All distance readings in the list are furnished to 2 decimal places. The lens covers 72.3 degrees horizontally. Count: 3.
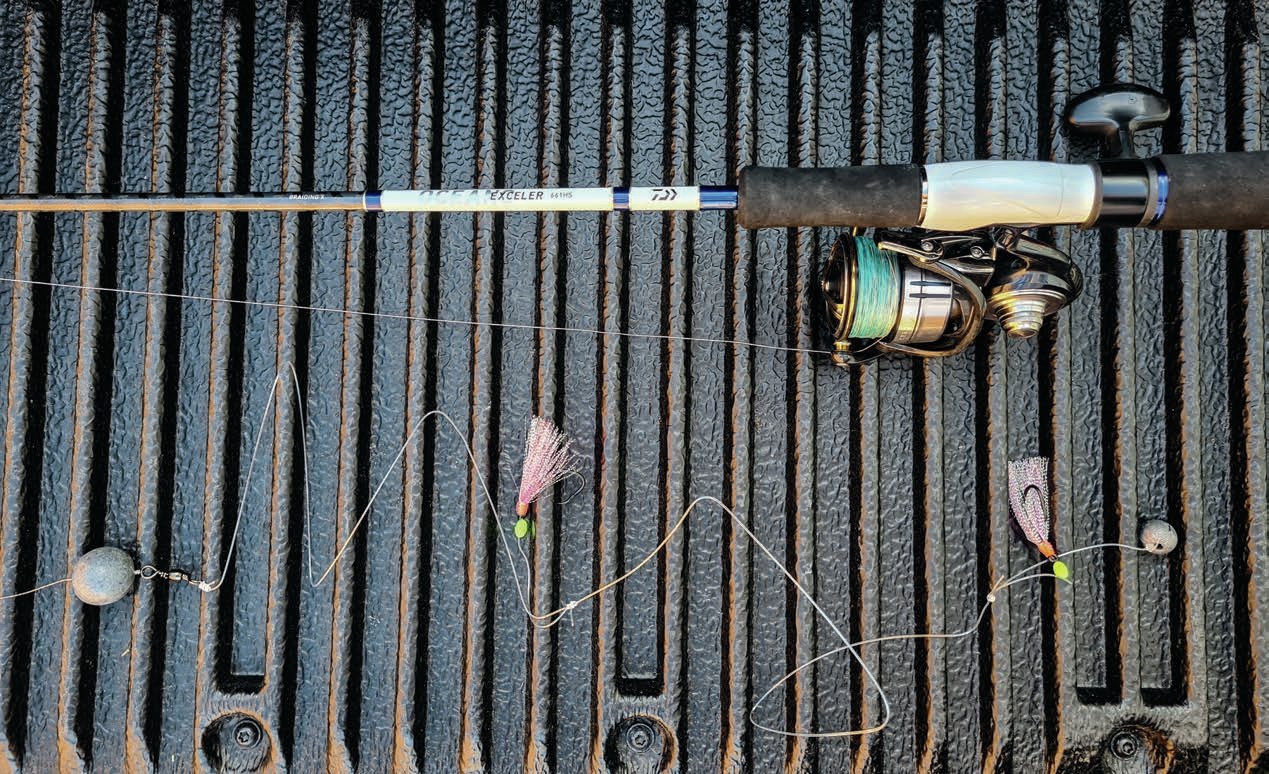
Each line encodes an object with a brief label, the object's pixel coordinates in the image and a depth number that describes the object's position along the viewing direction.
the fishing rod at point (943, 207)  0.33
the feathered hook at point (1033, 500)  0.43
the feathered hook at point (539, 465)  0.43
